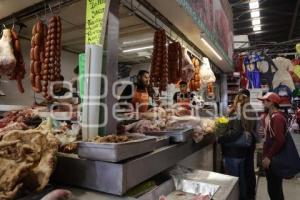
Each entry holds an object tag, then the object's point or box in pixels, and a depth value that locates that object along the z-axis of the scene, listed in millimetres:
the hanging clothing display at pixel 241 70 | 7934
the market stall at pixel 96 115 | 1435
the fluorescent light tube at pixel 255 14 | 9450
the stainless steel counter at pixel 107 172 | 1476
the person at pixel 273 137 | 3973
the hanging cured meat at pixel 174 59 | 3387
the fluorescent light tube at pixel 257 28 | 11334
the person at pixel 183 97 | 4833
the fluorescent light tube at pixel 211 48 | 3807
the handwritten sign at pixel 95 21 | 1879
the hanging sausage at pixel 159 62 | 2990
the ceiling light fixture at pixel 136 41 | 5025
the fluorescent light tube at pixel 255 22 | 10434
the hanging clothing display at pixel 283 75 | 7387
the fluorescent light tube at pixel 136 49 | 5705
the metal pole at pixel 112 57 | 1912
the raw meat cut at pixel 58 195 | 1265
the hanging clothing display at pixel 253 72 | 7832
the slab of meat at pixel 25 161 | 1244
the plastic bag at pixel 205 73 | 4730
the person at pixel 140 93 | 4078
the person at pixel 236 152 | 4520
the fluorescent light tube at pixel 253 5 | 8434
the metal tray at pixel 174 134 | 2322
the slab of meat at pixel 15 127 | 1730
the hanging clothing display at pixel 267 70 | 7633
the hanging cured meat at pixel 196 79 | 4625
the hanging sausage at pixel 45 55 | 2408
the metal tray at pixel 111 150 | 1452
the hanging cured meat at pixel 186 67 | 3803
